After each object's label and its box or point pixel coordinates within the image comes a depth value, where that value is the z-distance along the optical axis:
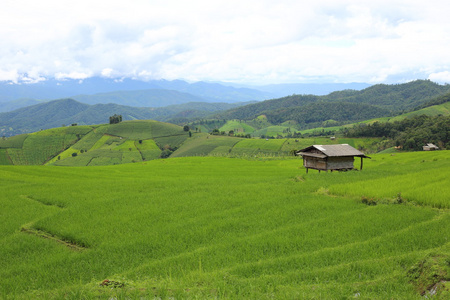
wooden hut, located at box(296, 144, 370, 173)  31.44
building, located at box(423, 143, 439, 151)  71.44
